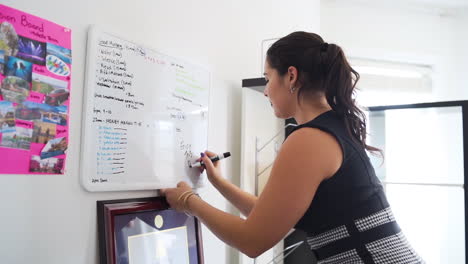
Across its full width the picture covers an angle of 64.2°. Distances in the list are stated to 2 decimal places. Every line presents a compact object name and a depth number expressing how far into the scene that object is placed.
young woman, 0.80
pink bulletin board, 0.75
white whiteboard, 0.92
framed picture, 0.94
